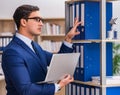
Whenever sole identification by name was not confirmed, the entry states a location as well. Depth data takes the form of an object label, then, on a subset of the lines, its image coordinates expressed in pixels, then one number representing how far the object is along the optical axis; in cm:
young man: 248
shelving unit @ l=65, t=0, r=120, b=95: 277
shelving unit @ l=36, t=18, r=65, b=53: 673
